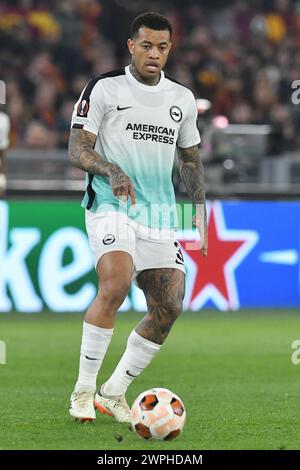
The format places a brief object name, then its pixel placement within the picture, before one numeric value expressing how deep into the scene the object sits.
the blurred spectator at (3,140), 29.94
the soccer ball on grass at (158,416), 13.37
